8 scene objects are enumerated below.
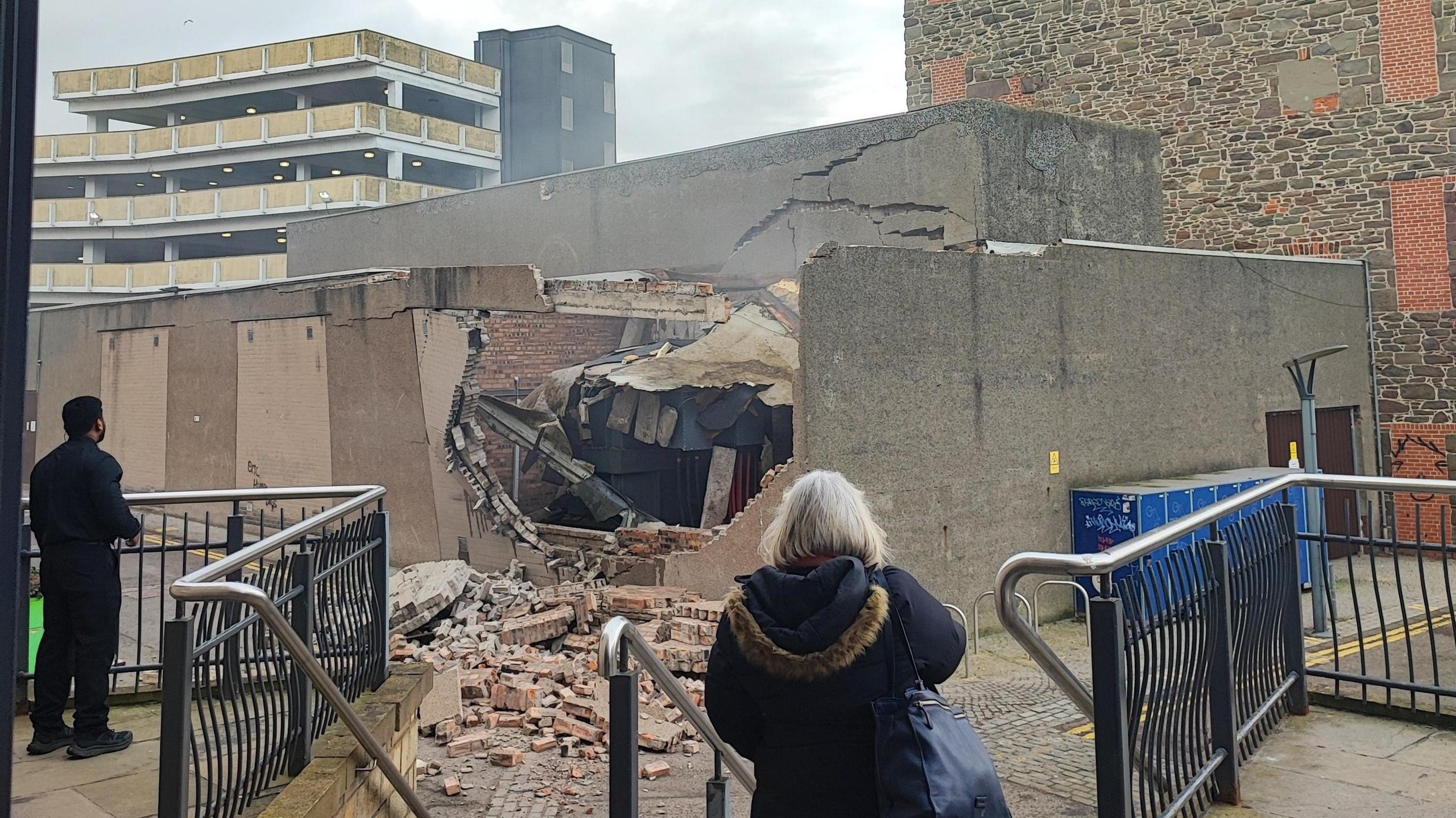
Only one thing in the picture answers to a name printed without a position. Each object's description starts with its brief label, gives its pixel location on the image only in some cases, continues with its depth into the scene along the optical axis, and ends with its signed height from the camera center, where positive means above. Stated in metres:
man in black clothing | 4.75 -0.55
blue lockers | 11.41 -0.62
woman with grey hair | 2.74 -0.53
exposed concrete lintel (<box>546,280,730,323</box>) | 13.20 +2.05
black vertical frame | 2.85 +0.64
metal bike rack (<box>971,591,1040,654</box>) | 10.19 -1.73
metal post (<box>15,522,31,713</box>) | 5.02 -0.80
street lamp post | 10.77 -0.07
